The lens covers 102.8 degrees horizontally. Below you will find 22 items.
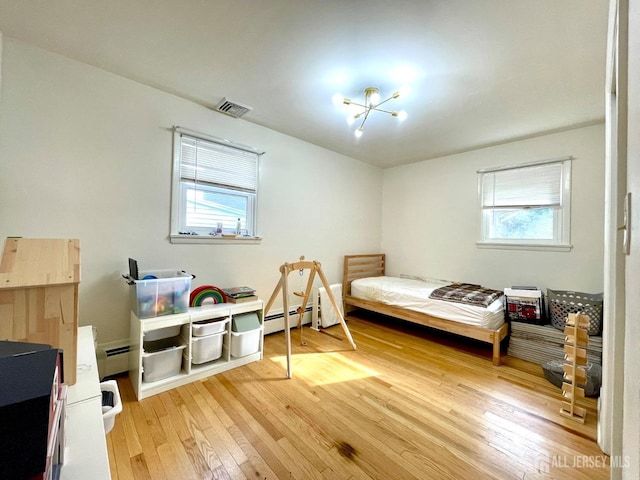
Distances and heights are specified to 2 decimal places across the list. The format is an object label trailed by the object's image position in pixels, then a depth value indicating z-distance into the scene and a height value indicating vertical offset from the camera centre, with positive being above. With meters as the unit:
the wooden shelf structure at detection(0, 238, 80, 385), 0.80 -0.21
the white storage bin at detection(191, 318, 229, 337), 2.14 -0.75
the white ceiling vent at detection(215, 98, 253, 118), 2.44 +1.31
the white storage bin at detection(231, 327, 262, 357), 2.34 -0.95
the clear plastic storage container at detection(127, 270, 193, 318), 1.94 -0.45
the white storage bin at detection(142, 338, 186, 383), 1.96 -0.97
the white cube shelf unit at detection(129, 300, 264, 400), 1.92 -0.91
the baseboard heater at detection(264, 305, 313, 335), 3.09 -1.01
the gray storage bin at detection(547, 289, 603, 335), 2.37 -0.58
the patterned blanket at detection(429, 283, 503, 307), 2.71 -0.56
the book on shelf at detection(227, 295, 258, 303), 2.45 -0.58
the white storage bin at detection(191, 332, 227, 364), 2.16 -0.94
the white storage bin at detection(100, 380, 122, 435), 1.05 -0.72
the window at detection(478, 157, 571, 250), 2.89 +0.50
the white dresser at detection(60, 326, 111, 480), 0.63 -0.56
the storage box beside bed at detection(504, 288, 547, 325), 2.64 -0.63
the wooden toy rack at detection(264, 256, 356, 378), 2.34 -0.51
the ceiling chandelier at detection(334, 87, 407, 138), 2.17 +1.27
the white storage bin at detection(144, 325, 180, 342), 2.16 -0.83
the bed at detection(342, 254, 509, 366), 2.57 -0.71
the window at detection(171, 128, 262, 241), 2.44 +0.54
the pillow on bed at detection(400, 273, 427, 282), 3.99 -0.54
